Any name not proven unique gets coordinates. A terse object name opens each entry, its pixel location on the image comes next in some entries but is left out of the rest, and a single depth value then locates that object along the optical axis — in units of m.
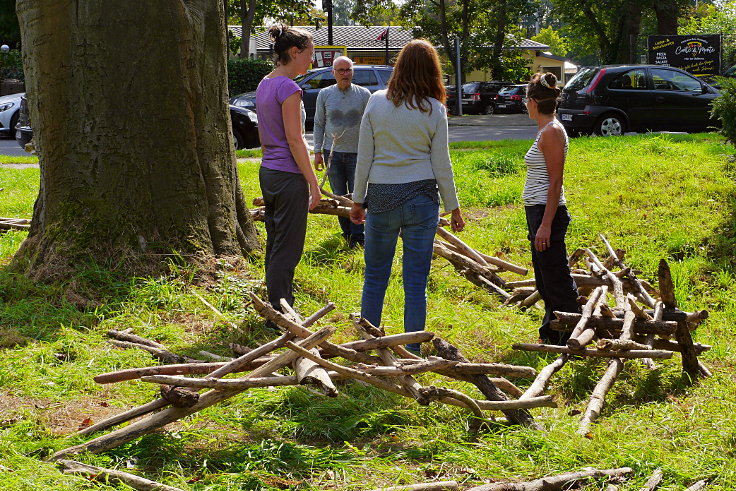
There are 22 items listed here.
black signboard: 24.28
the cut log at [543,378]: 4.49
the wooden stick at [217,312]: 6.08
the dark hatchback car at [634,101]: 17.97
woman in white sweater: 5.07
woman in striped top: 5.59
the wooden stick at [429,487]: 3.54
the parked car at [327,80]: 22.73
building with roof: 70.31
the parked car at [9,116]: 22.16
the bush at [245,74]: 33.59
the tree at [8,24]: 39.97
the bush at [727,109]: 10.06
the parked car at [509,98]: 35.44
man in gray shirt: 8.77
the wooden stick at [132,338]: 5.52
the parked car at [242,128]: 17.45
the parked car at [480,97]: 35.97
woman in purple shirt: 5.79
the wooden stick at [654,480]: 3.64
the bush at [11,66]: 34.56
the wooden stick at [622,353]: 4.98
